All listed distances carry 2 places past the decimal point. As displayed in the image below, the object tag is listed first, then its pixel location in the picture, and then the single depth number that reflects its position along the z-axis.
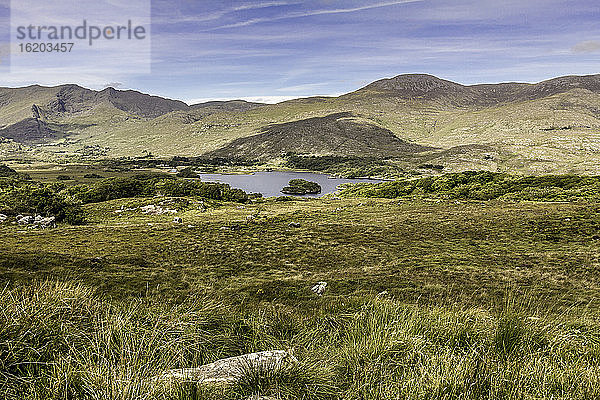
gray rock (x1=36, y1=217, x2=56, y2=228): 30.86
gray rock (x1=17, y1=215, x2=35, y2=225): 30.34
